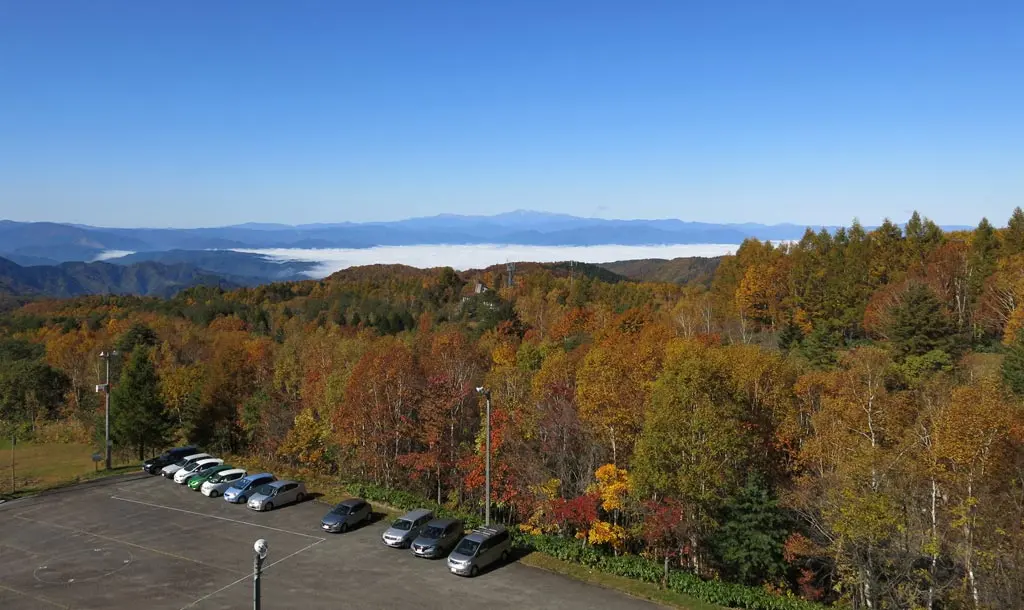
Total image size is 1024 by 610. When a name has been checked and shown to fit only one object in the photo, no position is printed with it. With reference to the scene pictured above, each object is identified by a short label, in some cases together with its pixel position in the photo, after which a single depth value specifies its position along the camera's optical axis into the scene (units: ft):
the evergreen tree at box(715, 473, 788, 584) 88.38
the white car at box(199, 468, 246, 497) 112.37
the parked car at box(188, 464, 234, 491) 116.57
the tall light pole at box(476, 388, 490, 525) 89.10
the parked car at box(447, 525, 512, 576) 80.43
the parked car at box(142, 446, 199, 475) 129.08
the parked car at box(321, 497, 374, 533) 94.94
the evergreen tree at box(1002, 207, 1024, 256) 224.53
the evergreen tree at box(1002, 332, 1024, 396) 123.54
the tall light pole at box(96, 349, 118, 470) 135.54
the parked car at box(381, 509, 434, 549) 89.45
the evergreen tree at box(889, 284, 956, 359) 165.37
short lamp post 49.78
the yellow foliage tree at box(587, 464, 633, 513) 98.48
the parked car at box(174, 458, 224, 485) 119.85
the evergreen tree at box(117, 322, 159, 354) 279.20
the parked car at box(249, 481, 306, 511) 104.47
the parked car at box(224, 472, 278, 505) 108.47
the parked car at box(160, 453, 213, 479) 124.26
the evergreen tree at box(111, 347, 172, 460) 148.15
